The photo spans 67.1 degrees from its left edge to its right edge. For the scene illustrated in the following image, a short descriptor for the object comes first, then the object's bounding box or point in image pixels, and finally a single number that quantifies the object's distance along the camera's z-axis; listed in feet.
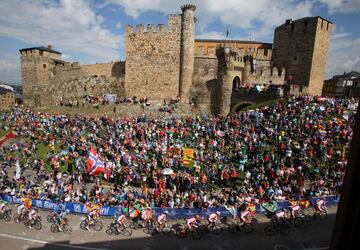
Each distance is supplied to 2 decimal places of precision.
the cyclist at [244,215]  43.57
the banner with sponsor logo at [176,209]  47.75
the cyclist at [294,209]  44.78
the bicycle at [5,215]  49.50
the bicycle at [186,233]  42.96
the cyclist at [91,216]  45.77
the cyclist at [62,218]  45.44
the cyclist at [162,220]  44.09
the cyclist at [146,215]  44.93
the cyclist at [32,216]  46.19
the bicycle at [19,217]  48.18
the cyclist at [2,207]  49.51
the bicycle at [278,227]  43.45
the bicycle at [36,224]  46.47
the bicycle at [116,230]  44.57
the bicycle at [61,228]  45.42
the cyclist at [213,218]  43.37
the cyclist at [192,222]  42.52
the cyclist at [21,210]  47.91
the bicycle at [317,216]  46.65
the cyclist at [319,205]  46.03
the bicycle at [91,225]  45.93
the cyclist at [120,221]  44.34
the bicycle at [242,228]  44.27
